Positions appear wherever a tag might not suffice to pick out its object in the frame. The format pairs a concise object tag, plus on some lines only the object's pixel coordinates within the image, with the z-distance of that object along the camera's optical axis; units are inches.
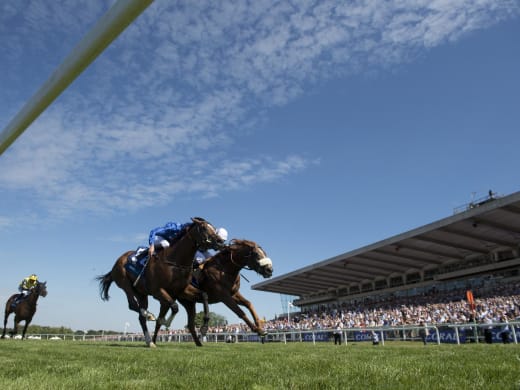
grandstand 1143.6
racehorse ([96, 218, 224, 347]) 370.3
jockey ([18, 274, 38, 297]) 668.1
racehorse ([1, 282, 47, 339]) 653.3
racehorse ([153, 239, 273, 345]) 391.5
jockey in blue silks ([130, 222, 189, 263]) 402.0
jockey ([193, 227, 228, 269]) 386.4
